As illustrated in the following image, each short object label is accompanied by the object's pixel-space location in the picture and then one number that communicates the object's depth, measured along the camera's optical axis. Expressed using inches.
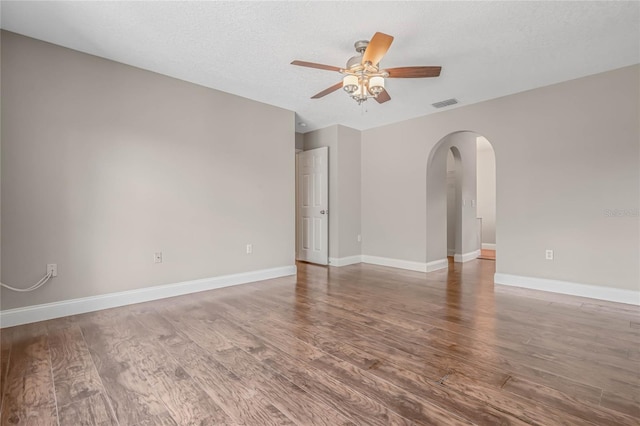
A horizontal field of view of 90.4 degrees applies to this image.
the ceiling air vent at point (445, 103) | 173.6
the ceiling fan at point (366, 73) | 104.0
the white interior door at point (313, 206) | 225.6
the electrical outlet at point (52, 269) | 115.0
